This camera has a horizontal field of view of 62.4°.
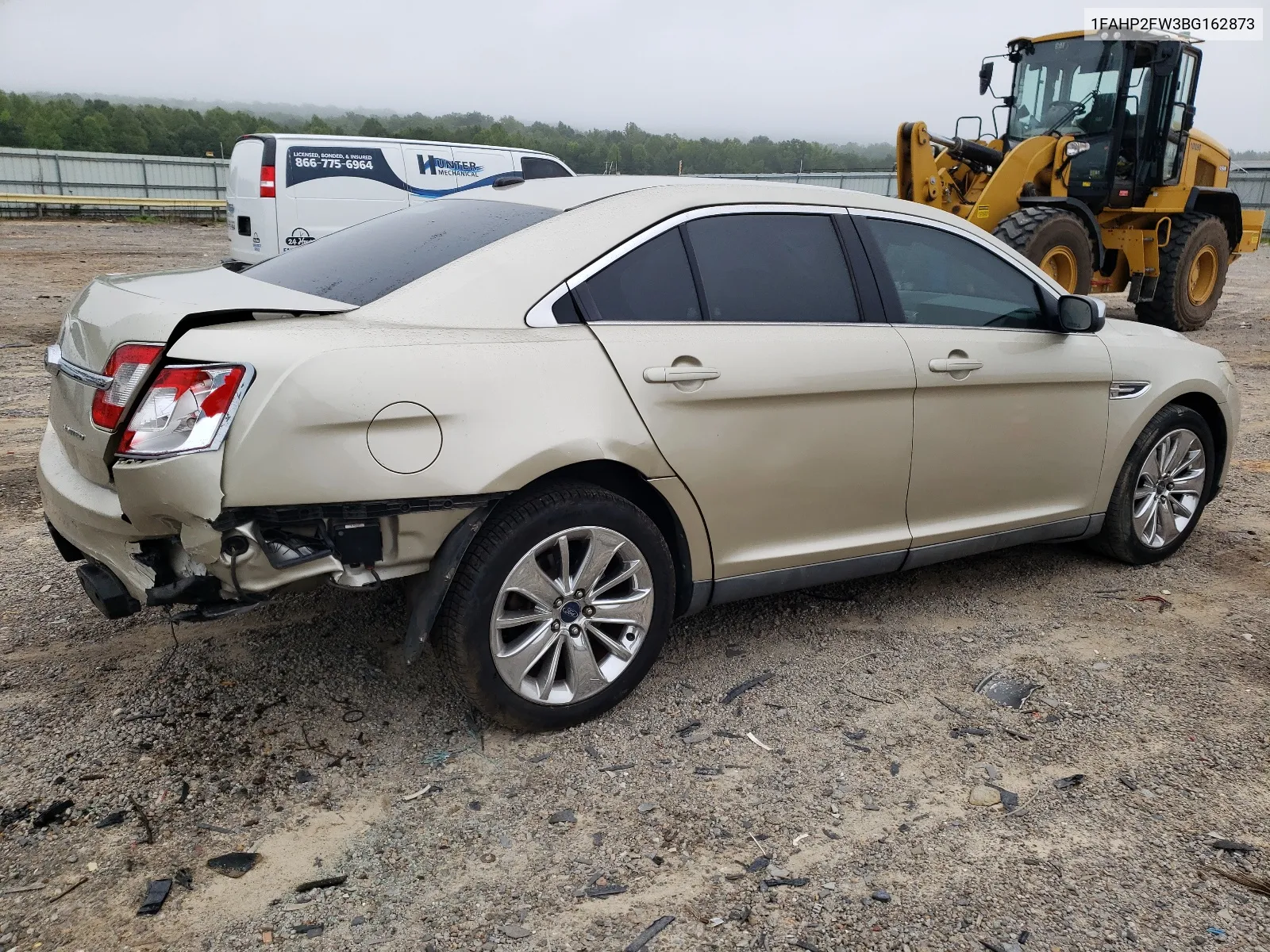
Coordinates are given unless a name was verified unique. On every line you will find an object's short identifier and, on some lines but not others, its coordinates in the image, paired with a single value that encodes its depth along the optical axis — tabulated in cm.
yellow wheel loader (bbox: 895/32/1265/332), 1101
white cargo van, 1205
